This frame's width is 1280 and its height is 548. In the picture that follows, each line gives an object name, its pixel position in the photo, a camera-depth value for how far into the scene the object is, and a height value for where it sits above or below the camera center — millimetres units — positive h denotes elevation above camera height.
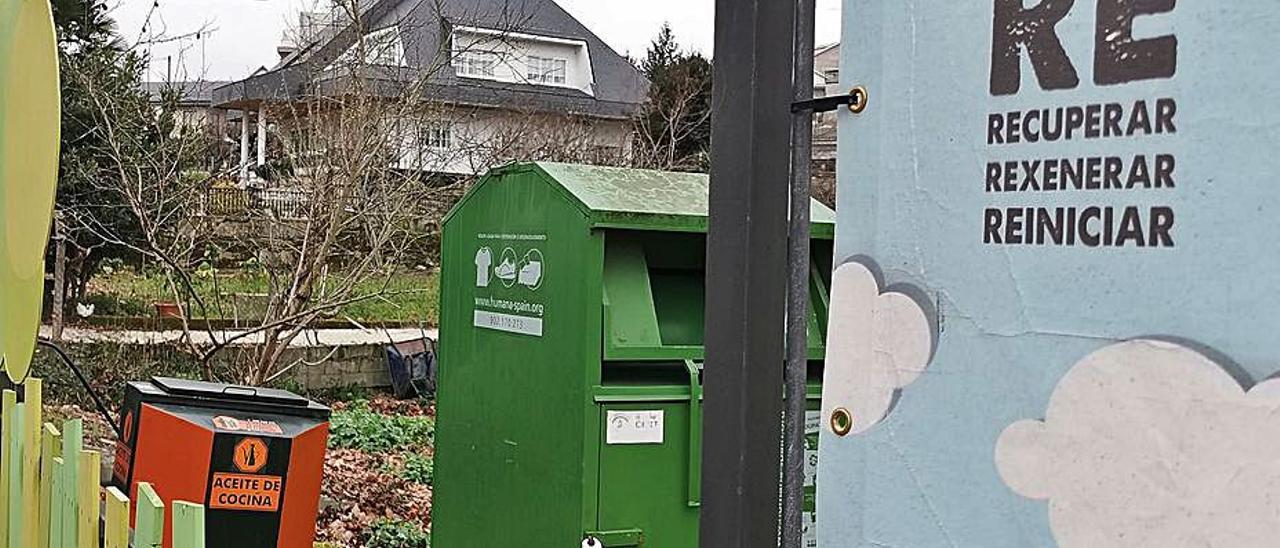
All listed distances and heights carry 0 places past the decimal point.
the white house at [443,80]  8703 +1326
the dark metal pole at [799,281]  1278 -28
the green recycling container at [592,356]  3268 -292
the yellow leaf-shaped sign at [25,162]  3098 +165
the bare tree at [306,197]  8039 +253
